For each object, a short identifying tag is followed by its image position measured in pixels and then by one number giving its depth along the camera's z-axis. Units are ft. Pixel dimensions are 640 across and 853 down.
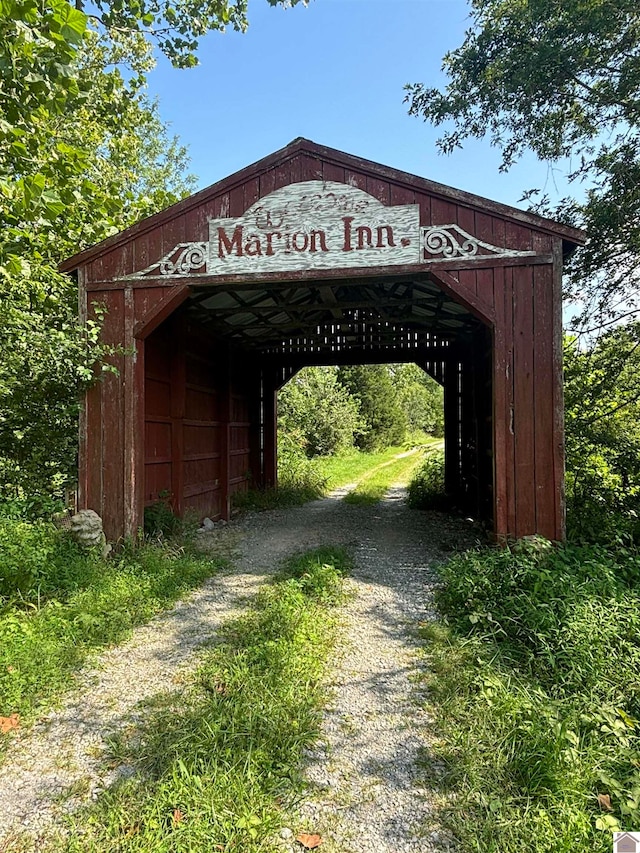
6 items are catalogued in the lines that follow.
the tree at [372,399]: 80.12
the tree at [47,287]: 12.98
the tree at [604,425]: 19.92
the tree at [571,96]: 19.45
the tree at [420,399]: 125.29
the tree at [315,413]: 58.49
